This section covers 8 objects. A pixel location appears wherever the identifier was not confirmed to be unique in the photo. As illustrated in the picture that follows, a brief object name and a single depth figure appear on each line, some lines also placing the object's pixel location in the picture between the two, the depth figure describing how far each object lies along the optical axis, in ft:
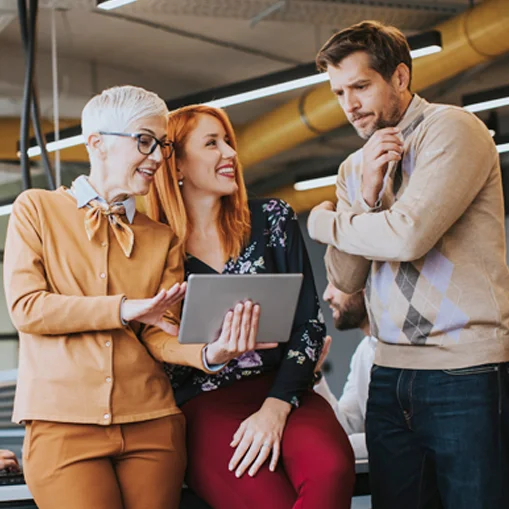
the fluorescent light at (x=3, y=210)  24.12
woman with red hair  6.46
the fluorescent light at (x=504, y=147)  22.99
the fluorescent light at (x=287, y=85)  17.99
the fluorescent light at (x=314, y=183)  32.48
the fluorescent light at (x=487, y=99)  21.65
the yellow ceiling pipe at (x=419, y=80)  20.54
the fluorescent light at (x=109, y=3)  13.16
